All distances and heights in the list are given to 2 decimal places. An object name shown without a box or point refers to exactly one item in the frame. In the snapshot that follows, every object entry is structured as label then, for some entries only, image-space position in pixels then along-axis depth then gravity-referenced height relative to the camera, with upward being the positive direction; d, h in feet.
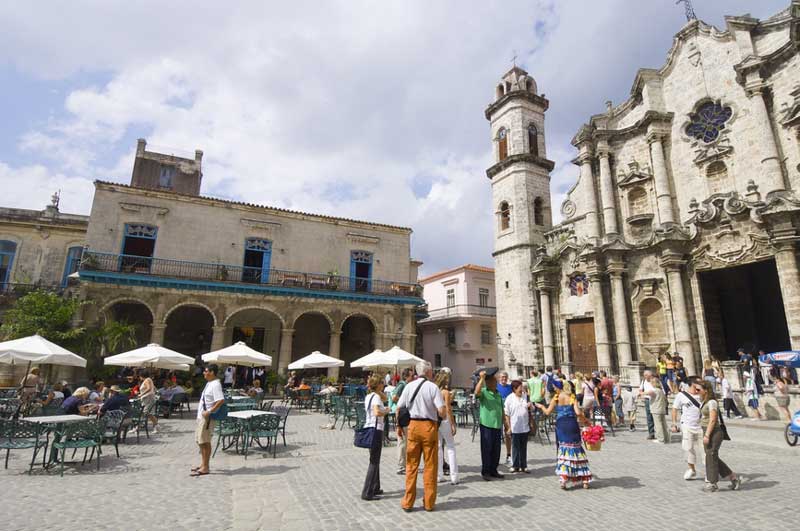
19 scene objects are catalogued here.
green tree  53.93 +6.16
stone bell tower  76.84 +30.17
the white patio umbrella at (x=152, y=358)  41.06 +1.10
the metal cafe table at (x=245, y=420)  27.03 -3.13
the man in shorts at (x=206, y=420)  22.17 -2.49
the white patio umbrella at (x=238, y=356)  45.98 +1.56
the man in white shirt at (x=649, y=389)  32.06 -0.94
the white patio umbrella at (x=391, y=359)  47.55 +1.53
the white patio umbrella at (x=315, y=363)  52.13 +1.13
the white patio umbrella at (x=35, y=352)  33.86 +1.29
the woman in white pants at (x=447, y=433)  20.29 -2.74
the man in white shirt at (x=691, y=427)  21.06 -2.38
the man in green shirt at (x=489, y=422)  21.47 -2.30
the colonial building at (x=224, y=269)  65.16 +16.70
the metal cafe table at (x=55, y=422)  22.67 -2.76
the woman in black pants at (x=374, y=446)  18.12 -3.02
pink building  103.45 +12.55
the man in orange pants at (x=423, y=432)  16.52 -2.25
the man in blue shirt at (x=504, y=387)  25.25 -0.72
